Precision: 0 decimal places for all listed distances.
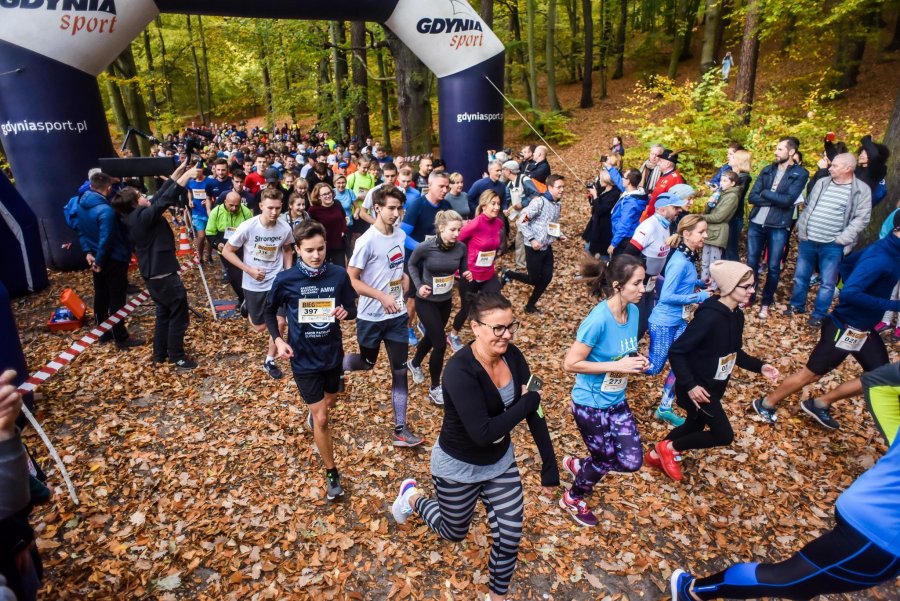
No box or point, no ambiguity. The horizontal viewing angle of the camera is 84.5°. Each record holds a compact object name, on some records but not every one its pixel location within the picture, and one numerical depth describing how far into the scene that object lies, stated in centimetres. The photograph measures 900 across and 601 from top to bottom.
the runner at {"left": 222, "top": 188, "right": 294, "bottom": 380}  572
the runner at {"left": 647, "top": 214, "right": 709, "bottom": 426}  471
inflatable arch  822
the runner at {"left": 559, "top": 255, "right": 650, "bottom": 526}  344
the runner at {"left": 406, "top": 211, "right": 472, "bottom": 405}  490
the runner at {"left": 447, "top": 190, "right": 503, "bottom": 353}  589
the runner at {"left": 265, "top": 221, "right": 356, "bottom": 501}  388
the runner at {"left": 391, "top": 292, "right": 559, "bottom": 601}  266
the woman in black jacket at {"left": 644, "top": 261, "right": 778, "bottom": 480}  365
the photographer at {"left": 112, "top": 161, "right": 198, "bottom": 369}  545
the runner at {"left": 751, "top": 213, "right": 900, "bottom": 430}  420
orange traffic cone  931
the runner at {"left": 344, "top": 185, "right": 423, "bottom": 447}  464
